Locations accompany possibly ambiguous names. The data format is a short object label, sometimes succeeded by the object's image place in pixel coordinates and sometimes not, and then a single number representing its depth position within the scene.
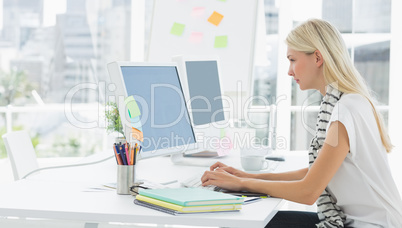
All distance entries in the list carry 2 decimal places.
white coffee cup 3.47
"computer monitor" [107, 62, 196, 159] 3.10
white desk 2.63
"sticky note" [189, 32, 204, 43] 5.43
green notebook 2.66
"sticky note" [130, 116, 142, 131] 3.10
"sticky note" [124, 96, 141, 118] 3.08
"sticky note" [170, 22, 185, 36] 5.49
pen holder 2.92
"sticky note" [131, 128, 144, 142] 3.09
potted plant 3.72
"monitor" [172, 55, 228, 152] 3.68
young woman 2.90
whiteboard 5.38
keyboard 2.99
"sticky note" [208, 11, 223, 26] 5.43
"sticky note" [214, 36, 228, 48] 5.40
